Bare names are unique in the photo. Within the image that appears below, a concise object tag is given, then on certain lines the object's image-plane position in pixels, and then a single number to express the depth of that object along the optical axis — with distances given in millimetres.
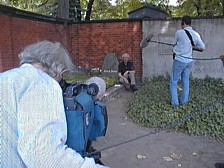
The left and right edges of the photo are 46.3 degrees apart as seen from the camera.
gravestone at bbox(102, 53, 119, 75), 9758
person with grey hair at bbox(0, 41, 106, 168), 1075
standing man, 5277
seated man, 7949
